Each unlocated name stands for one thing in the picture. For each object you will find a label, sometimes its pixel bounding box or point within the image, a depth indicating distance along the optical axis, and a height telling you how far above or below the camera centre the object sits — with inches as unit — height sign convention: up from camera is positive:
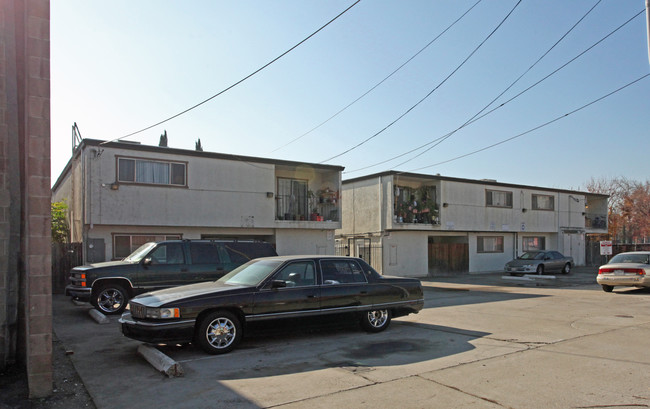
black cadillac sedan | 286.7 -48.8
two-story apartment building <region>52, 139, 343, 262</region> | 666.8 +40.7
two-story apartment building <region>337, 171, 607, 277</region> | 1005.2 +3.0
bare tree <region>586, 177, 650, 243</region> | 2108.8 +55.2
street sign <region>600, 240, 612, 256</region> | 1026.1 -52.3
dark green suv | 463.5 -43.9
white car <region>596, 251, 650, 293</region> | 638.5 -64.9
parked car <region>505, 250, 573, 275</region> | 1045.8 -87.4
